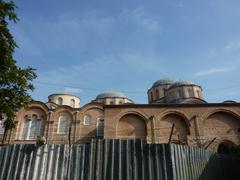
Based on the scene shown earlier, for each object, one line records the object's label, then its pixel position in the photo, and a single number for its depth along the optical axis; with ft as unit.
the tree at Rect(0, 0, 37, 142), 32.32
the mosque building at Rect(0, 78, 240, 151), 68.03
